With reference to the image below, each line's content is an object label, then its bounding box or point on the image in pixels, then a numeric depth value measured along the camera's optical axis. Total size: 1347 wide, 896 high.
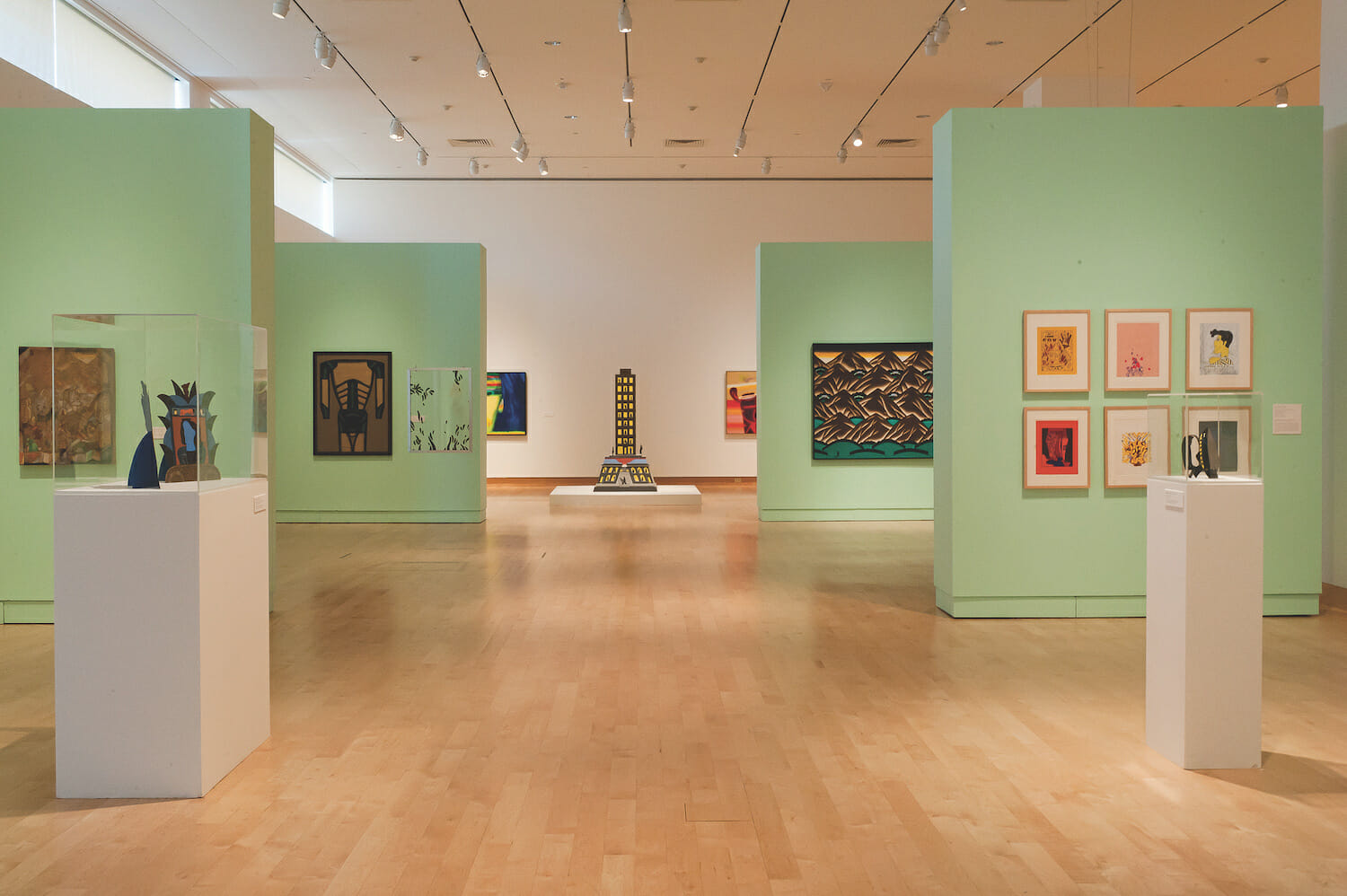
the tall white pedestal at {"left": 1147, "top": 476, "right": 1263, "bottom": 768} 5.01
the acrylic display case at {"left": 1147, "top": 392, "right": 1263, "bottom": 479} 5.09
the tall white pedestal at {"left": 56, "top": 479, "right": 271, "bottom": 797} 4.66
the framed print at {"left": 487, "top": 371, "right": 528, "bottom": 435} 22.88
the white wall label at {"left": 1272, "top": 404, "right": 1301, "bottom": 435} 8.70
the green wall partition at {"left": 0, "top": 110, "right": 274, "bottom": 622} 8.62
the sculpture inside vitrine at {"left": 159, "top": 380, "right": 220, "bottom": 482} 4.78
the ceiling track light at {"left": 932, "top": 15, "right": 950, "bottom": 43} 12.45
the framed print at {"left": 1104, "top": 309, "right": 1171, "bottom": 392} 8.60
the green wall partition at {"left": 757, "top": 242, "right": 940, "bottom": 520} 16.36
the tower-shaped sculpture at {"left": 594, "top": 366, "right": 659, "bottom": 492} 19.11
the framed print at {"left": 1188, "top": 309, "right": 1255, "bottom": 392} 8.62
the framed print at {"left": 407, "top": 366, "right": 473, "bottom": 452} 16.08
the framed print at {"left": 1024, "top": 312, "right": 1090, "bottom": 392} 8.60
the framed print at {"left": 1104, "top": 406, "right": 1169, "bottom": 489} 8.63
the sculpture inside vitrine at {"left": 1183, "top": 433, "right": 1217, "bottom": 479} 5.14
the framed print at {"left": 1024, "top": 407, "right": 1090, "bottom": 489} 8.62
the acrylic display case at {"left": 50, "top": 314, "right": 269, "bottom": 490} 4.70
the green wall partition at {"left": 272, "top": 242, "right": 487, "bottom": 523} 16.14
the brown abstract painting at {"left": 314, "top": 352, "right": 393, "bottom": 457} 16.27
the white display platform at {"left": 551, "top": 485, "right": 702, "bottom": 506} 17.86
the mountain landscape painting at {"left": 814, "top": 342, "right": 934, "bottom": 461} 16.38
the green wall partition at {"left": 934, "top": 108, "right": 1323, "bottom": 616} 8.65
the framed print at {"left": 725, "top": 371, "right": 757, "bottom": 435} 22.97
